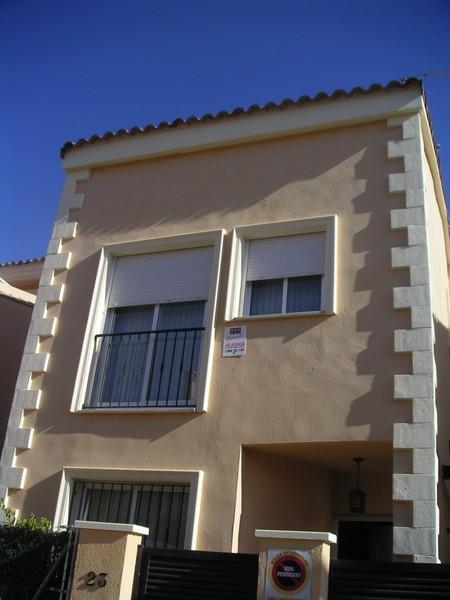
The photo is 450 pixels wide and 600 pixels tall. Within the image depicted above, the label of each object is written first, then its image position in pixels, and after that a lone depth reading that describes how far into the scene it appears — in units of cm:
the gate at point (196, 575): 625
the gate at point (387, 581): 564
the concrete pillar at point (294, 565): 580
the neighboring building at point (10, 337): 1191
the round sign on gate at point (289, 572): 581
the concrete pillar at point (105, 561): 635
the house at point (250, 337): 763
